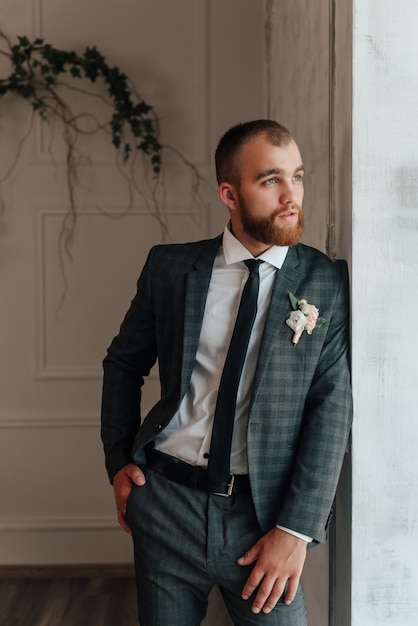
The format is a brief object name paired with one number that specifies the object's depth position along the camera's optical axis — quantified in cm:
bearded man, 156
